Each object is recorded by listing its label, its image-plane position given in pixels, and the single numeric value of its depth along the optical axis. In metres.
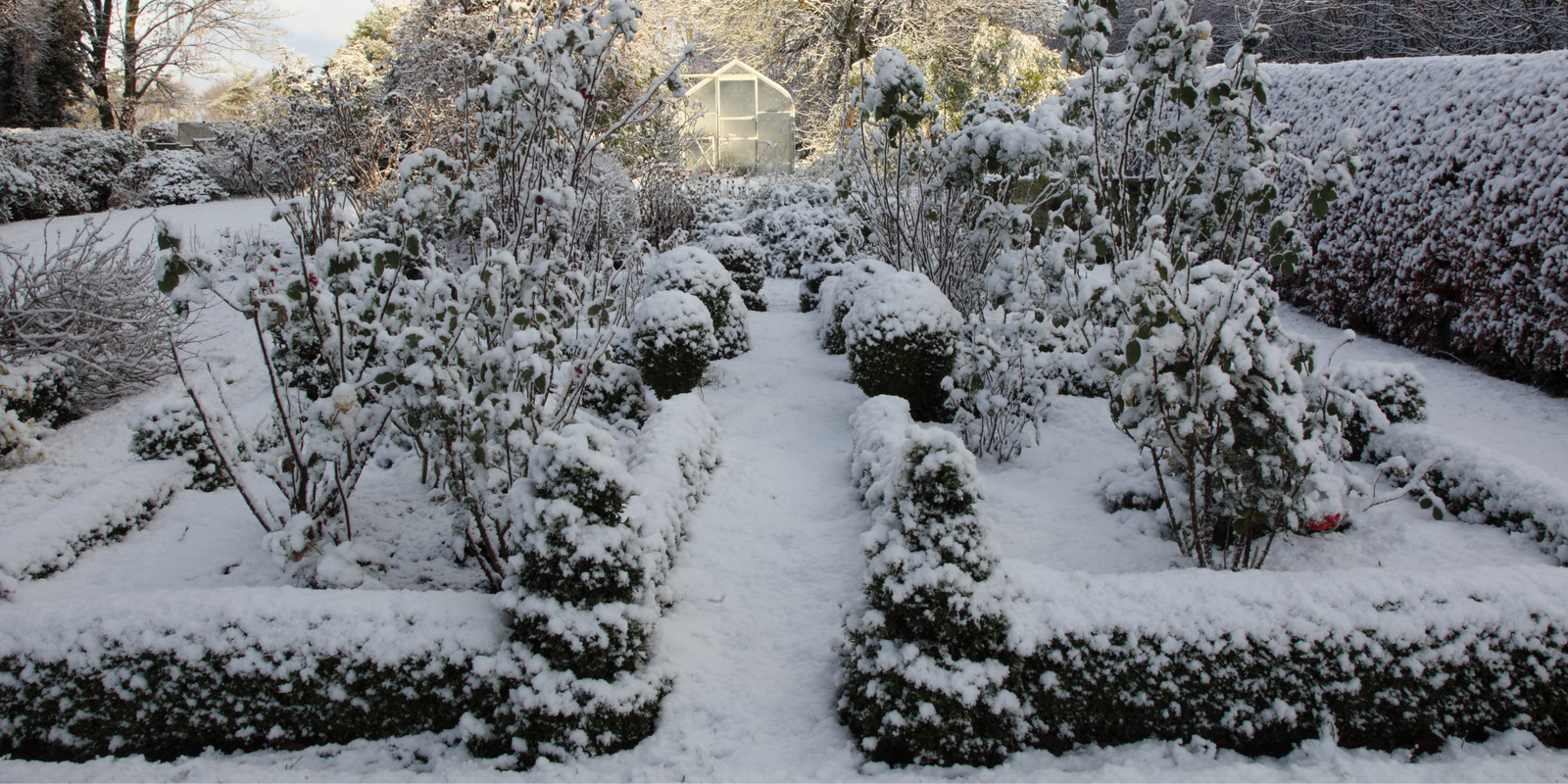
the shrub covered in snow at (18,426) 3.74
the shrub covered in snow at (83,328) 4.21
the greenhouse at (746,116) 23.55
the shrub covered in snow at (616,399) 4.36
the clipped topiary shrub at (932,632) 1.96
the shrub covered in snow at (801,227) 8.95
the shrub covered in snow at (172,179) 13.44
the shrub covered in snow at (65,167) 10.95
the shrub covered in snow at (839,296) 5.38
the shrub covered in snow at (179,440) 3.52
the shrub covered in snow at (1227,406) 2.26
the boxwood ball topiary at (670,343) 4.71
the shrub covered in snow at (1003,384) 3.76
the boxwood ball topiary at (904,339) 4.29
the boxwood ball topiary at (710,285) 5.75
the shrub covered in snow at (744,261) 7.70
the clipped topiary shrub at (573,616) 2.00
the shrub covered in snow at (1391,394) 3.66
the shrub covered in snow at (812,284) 8.12
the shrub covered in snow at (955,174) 4.18
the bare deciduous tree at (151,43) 18.70
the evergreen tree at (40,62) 14.55
